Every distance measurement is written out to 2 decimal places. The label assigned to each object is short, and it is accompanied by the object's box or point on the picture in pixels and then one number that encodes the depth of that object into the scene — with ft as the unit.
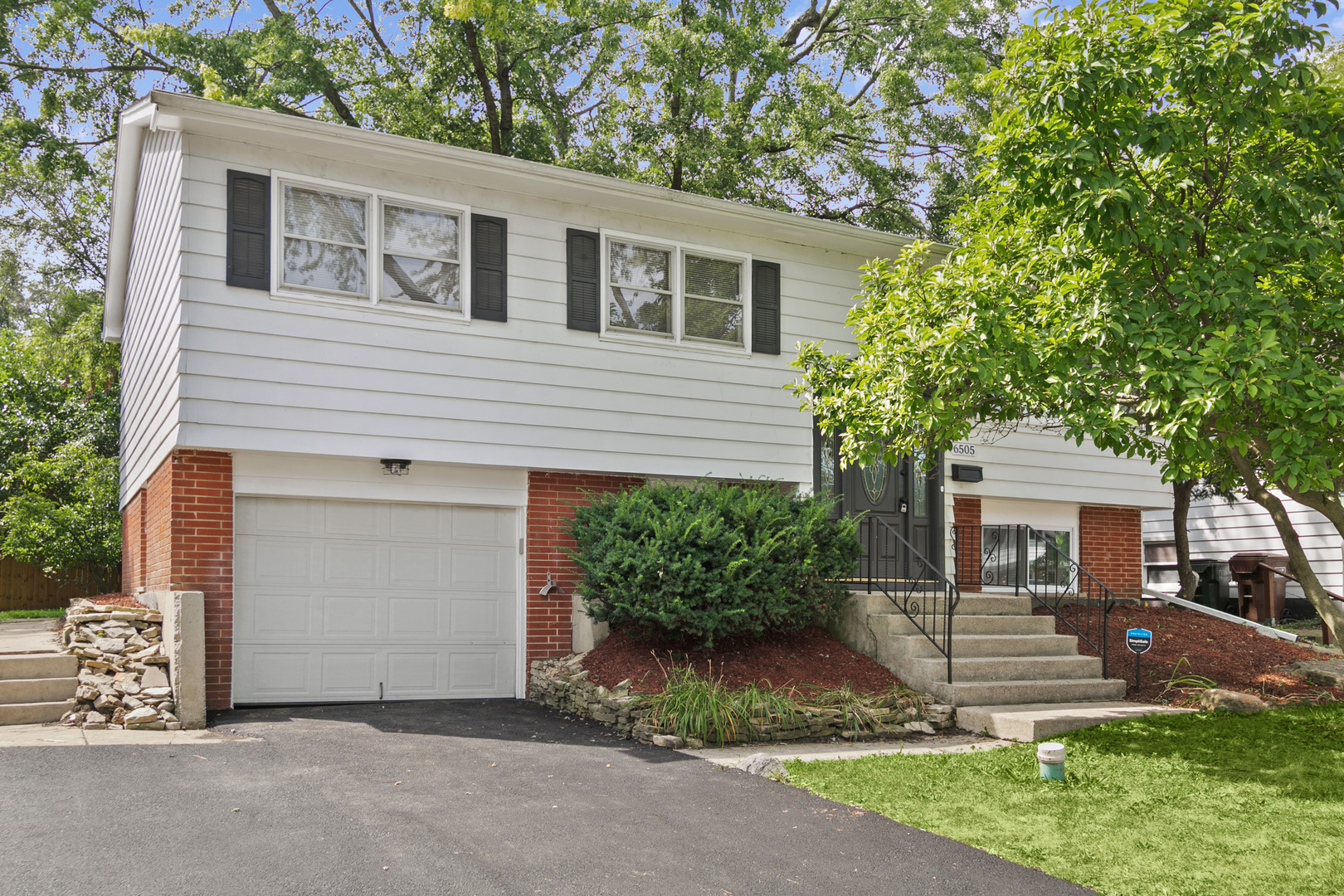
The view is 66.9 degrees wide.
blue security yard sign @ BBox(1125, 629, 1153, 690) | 27.96
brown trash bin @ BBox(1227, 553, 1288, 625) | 53.62
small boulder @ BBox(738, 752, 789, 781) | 21.62
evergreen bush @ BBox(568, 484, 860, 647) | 28.07
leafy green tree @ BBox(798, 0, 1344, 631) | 20.27
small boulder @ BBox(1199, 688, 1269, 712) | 27.91
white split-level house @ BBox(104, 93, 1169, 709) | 28.91
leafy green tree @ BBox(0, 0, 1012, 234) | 53.42
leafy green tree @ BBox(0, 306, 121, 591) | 53.93
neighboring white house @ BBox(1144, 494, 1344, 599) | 58.29
